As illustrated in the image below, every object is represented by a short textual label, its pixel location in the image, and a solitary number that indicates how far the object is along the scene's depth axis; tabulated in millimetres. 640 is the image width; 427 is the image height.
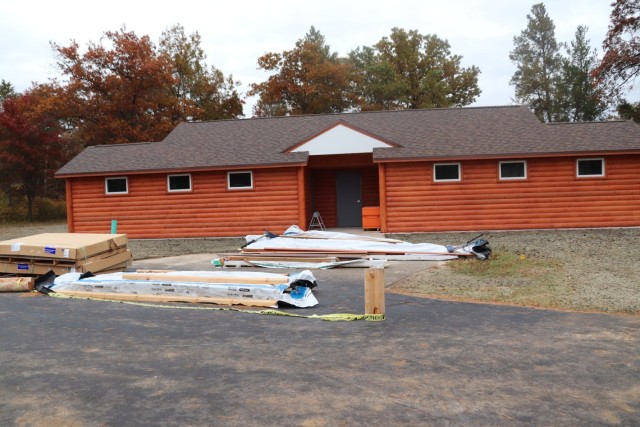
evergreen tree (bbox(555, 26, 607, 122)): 40188
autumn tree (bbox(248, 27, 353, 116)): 39812
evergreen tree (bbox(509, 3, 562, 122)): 45656
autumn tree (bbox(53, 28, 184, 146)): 34375
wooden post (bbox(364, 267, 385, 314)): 6371
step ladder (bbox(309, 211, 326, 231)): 19266
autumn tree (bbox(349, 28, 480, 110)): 39875
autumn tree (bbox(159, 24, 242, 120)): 40469
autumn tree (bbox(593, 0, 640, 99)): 27797
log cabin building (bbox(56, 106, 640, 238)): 17156
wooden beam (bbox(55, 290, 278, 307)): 7199
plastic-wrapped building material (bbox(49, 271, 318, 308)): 7301
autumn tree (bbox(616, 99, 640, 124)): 33406
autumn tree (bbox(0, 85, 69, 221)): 31203
